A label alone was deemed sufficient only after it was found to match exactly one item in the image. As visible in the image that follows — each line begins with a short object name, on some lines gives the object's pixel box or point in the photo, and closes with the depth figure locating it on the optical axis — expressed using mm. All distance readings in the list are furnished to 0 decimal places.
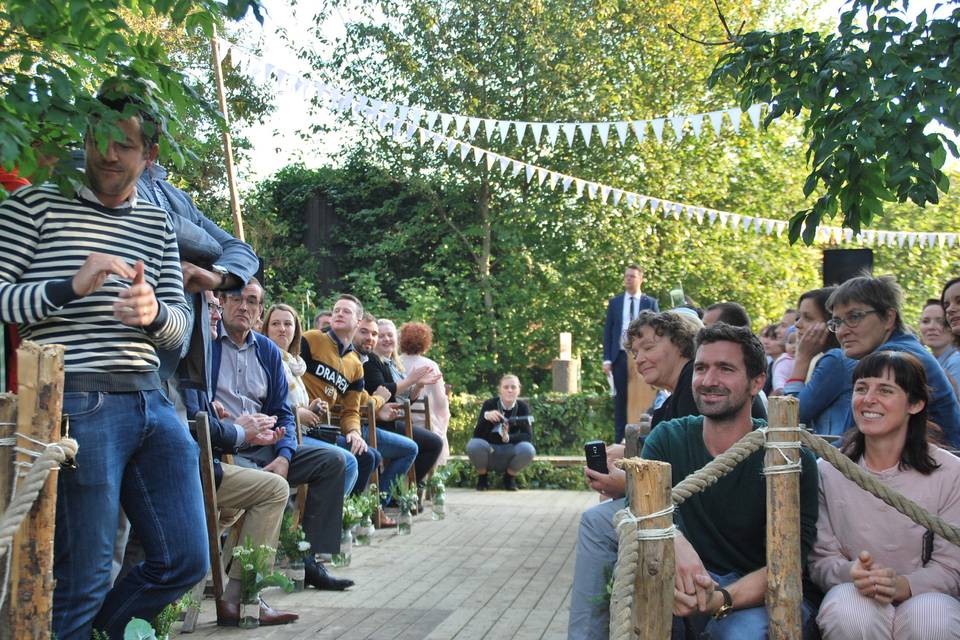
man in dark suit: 12406
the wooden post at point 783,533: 3189
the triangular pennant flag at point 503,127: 11281
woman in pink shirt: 3283
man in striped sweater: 3170
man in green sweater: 3320
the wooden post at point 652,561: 2828
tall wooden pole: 10719
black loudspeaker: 11477
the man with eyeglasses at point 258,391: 5938
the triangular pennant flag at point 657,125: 11016
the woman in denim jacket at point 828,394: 5684
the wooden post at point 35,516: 2830
